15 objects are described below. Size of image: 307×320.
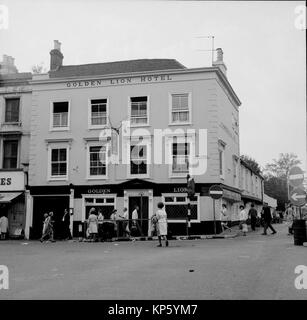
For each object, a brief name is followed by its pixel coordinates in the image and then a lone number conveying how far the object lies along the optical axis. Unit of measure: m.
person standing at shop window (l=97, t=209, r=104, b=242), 22.17
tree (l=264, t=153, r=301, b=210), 71.81
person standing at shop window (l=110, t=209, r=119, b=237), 22.53
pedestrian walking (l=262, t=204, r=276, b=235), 22.88
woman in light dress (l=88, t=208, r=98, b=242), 21.17
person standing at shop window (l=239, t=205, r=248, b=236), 23.12
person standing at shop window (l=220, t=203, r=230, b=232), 24.58
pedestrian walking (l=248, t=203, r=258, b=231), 26.75
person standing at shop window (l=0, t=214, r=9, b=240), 25.53
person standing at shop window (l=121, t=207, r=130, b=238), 22.91
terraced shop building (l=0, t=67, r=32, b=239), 26.64
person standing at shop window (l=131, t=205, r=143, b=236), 22.74
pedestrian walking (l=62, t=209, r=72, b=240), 25.58
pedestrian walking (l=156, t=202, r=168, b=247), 16.97
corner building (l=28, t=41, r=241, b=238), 24.70
